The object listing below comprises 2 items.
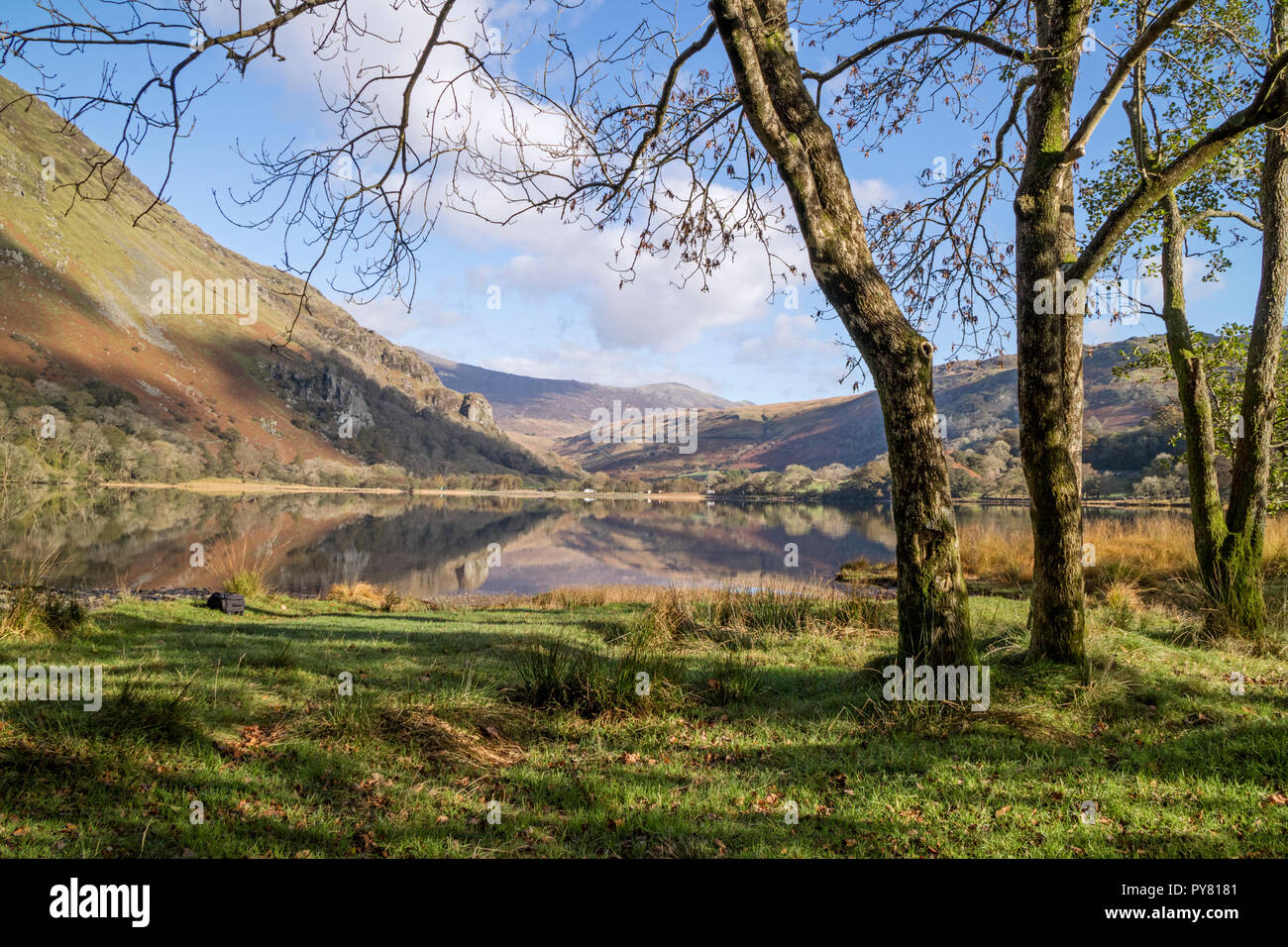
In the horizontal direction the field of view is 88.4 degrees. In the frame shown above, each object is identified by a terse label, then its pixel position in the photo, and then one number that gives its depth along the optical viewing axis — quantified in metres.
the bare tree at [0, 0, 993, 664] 5.01
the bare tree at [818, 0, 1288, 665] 5.28
